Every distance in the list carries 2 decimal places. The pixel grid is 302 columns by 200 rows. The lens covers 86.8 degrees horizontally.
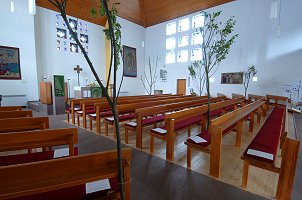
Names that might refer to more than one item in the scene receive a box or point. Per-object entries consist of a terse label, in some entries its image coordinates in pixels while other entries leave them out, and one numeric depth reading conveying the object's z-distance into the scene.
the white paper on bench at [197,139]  2.03
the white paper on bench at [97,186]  1.00
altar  7.21
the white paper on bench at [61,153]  1.46
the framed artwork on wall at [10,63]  6.13
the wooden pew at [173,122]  2.25
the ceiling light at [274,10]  4.11
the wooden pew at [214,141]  1.81
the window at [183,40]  10.58
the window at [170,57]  11.33
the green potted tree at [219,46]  2.76
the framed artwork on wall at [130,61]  10.26
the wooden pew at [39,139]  1.30
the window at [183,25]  10.52
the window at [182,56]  10.62
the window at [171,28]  11.19
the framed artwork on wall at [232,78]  8.54
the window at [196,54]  10.01
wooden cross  8.70
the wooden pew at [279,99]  6.47
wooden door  10.91
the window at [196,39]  9.94
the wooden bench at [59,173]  0.70
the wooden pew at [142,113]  2.66
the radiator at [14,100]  6.25
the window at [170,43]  11.28
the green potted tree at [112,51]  0.66
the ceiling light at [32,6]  3.85
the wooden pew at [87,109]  3.73
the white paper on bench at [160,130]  2.43
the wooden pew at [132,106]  3.12
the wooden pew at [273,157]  1.38
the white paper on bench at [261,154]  1.54
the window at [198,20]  9.73
